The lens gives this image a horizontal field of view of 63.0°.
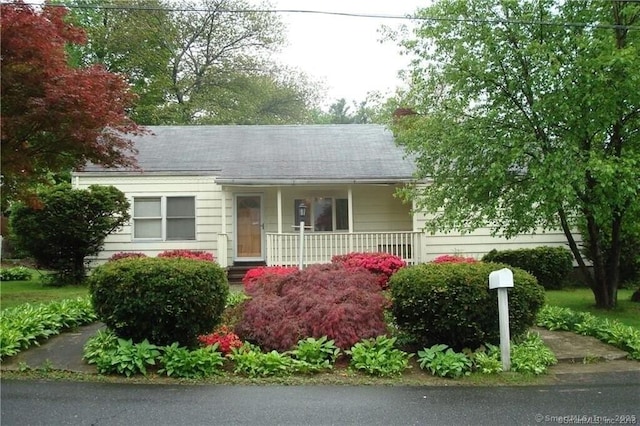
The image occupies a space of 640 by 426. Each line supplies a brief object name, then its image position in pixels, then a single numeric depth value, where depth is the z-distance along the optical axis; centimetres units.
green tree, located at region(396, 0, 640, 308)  808
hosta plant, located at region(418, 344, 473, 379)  575
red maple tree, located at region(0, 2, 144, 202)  736
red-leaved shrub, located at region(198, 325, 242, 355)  623
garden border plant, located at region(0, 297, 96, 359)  627
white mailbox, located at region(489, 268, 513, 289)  583
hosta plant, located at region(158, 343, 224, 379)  568
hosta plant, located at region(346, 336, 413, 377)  581
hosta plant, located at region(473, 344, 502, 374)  582
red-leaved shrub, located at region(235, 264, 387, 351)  645
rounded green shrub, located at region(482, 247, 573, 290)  1294
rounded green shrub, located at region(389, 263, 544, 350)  605
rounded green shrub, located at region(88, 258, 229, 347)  584
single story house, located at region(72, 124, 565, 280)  1371
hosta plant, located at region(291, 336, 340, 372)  587
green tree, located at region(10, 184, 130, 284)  1231
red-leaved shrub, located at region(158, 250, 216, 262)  1272
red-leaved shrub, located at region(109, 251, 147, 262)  1289
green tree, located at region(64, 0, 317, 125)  2825
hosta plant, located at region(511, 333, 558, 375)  586
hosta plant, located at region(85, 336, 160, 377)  569
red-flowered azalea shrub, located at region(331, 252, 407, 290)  1017
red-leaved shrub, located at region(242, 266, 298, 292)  922
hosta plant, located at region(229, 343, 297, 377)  577
